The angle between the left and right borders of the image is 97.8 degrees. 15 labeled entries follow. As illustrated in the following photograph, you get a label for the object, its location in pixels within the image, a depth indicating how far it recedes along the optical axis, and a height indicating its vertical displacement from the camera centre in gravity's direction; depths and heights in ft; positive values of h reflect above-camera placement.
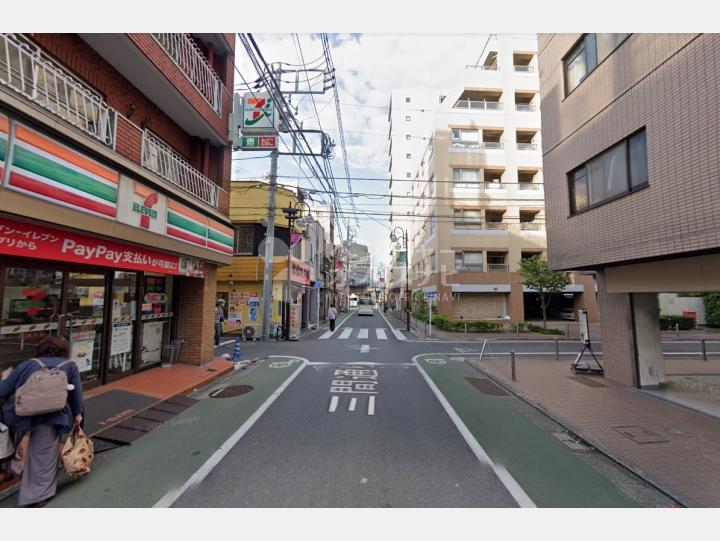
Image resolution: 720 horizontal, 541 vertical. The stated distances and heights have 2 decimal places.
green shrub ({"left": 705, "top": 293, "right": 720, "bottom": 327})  71.97 -3.04
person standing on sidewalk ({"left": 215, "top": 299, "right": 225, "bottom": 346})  43.29 -3.71
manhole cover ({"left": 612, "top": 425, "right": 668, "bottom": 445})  15.84 -7.29
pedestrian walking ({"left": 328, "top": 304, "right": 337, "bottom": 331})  69.23 -5.12
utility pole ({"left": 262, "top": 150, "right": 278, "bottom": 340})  51.26 +8.50
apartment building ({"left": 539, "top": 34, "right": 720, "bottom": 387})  16.63 +8.18
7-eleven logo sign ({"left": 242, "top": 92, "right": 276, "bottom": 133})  34.42 +19.95
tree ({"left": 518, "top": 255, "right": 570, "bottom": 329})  65.82 +3.73
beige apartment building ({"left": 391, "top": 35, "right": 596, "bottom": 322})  81.61 +27.59
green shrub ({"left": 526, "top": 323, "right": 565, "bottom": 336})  65.21 -7.49
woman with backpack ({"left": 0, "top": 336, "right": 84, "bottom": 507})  10.19 -4.35
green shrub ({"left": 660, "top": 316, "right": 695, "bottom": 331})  69.67 -5.94
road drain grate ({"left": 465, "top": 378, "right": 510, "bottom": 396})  24.79 -7.73
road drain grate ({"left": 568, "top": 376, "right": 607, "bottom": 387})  26.13 -7.47
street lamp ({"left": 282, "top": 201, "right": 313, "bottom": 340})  53.31 +2.25
